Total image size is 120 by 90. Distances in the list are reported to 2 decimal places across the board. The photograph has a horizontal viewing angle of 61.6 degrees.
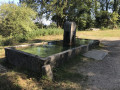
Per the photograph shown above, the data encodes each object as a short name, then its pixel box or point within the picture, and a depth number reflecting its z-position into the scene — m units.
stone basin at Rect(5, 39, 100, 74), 3.47
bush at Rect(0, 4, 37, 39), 7.95
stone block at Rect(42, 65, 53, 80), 3.00
